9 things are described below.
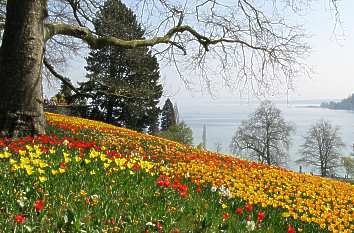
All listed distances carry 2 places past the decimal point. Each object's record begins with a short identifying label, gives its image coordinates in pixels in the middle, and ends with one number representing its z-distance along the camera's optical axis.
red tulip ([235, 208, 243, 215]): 5.84
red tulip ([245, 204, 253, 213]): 6.06
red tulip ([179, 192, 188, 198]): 6.00
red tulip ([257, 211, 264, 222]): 5.54
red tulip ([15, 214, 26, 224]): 3.60
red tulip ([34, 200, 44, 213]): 4.02
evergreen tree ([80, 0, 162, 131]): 41.56
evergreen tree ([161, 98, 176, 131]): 69.50
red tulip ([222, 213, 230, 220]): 5.26
